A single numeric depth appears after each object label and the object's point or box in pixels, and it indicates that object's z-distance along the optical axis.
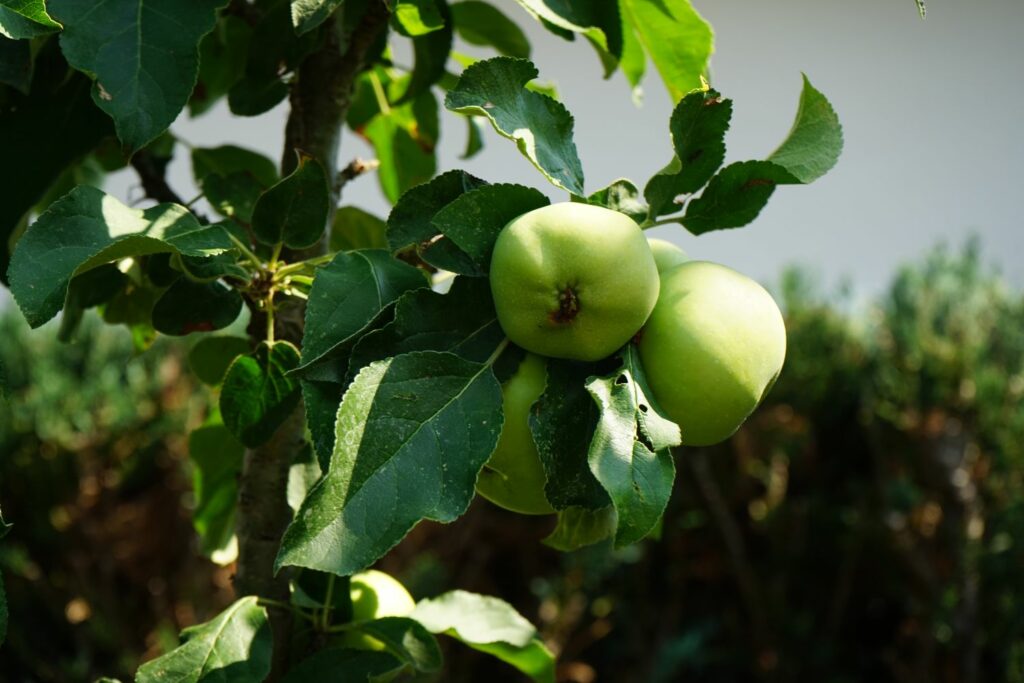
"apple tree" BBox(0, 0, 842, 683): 0.59
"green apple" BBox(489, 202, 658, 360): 0.59
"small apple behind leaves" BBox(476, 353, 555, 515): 0.64
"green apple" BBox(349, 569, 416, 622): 0.91
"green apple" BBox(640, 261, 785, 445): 0.63
